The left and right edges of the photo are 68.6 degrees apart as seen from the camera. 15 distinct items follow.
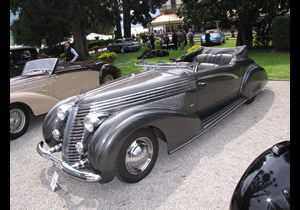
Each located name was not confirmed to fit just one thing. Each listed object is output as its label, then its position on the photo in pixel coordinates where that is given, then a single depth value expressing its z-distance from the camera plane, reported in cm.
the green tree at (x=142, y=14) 2652
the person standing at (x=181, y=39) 1828
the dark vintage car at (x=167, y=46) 1903
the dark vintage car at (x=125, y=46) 2169
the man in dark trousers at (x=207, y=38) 1834
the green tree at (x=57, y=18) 1411
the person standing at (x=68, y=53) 805
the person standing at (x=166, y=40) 1875
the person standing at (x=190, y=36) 1736
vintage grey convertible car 264
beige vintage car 479
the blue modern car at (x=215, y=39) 1997
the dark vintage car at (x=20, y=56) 663
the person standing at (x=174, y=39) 1892
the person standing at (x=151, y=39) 2050
